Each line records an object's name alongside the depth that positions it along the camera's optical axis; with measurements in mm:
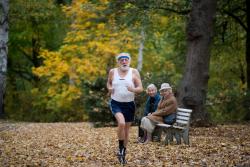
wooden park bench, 13312
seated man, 13664
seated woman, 14102
